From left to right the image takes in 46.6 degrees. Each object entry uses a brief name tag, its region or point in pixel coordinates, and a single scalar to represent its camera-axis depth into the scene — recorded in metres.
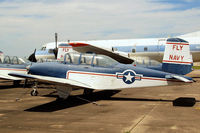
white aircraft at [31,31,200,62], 23.85
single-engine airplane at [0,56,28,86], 17.34
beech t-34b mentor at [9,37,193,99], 10.19
